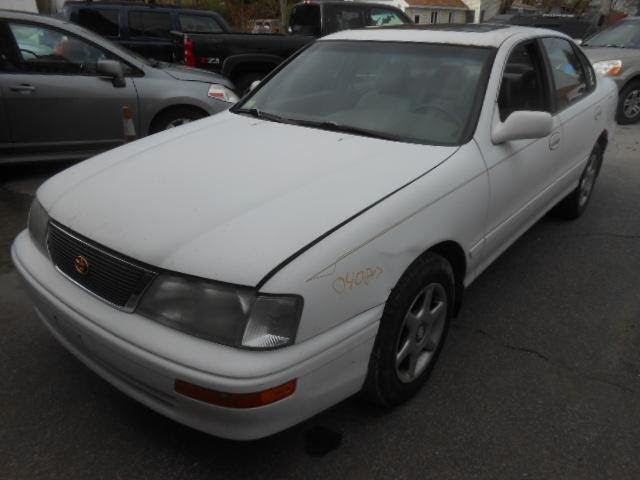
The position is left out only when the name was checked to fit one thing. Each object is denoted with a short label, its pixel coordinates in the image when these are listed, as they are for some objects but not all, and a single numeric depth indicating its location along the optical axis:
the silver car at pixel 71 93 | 5.30
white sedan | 1.86
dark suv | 9.84
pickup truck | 8.36
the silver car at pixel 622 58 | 8.41
